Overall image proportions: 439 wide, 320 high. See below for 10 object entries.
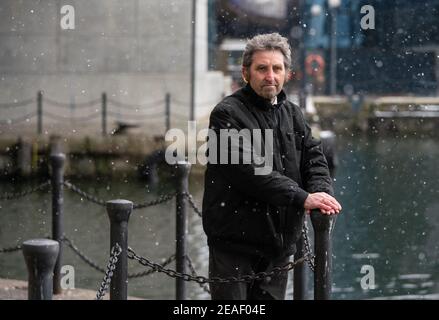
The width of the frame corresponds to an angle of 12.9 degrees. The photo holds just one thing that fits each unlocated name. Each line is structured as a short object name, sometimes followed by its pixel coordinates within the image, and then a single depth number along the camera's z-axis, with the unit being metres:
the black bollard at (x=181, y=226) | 15.51
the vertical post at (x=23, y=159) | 38.03
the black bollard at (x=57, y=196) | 16.59
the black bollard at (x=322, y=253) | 9.13
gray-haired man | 9.24
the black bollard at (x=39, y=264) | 8.21
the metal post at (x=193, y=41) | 46.20
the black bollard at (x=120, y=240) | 10.28
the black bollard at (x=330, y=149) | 44.30
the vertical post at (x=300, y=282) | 12.19
